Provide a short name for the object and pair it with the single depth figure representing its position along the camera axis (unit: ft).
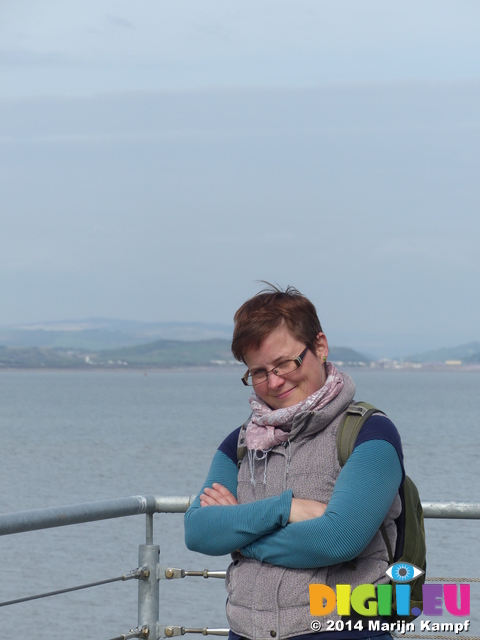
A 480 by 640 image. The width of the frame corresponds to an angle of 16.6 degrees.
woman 12.96
